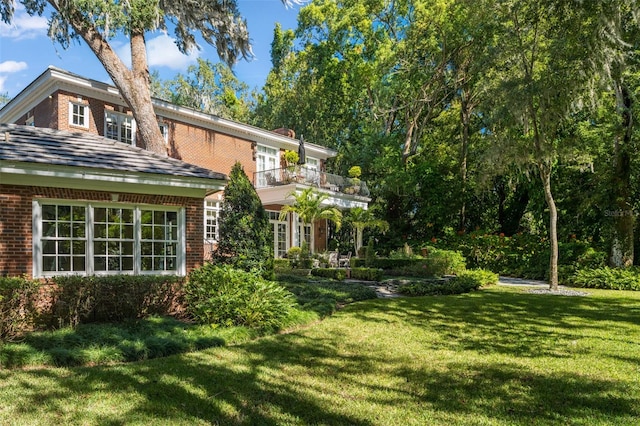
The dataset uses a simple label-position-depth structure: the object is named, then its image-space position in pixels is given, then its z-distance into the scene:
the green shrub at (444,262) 18.20
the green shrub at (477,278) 14.23
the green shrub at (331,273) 16.69
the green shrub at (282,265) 18.84
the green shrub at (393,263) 19.73
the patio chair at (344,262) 21.64
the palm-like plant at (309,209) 20.75
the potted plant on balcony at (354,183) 25.81
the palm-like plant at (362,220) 23.39
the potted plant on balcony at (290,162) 22.59
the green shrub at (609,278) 15.05
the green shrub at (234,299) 7.88
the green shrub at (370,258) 20.43
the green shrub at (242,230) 11.18
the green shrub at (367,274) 16.75
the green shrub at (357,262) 21.11
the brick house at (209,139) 16.86
